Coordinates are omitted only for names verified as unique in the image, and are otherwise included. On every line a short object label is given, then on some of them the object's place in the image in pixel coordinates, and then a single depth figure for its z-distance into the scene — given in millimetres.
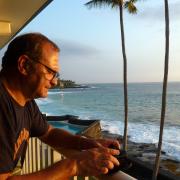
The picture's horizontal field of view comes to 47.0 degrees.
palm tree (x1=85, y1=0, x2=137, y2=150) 10196
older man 783
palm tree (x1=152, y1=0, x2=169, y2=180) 8343
